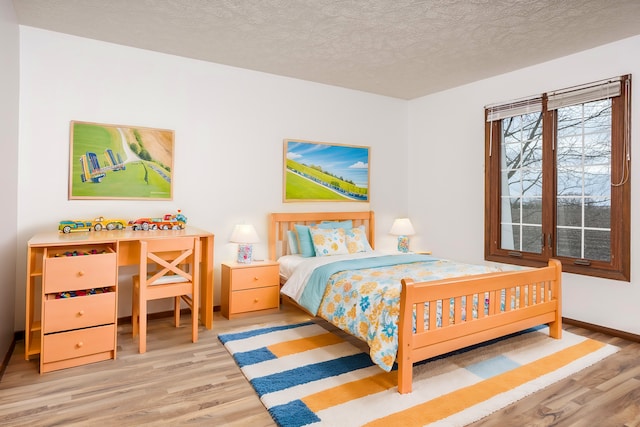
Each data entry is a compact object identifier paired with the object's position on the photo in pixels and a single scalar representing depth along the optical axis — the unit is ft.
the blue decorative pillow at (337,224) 14.97
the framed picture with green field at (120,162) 11.35
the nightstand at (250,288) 12.57
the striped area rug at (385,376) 6.99
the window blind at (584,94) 11.28
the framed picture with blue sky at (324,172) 15.16
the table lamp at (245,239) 13.10
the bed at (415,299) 7.91
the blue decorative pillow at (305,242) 13.94
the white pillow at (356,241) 14.44
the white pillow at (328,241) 13.69
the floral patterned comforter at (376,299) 8.01
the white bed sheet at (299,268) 12.03
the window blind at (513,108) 13.26
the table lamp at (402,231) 16.56
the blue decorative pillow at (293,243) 14.62
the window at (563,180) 11.34
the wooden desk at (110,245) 8.74
